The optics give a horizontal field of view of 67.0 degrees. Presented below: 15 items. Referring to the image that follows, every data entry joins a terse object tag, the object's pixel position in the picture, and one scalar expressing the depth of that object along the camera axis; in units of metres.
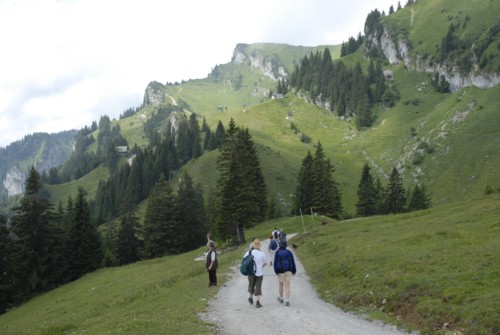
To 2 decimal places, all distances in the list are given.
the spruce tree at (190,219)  86.25
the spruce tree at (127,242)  90.00
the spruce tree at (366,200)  94.88
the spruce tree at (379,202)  96.00
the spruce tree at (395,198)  95.25
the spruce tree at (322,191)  77.94
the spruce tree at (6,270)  64.44
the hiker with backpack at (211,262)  24.22
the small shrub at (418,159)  148.25
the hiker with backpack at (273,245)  29.45
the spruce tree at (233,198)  55.50
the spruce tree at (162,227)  82.00
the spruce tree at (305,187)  80.00
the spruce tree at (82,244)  74.81
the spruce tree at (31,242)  64.75
